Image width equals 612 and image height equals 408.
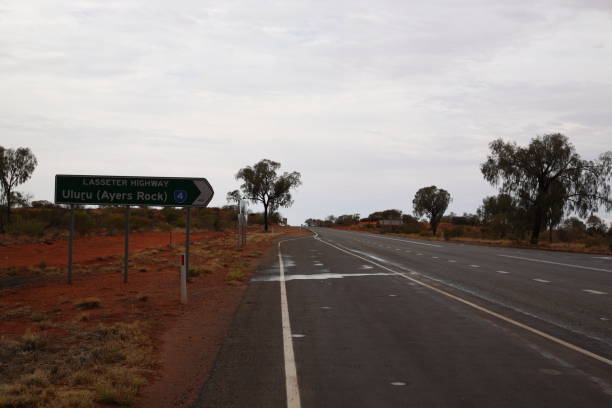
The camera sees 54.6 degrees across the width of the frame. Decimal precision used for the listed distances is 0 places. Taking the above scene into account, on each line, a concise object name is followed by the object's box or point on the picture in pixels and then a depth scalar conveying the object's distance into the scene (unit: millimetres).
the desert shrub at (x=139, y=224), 65312
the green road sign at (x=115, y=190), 16141
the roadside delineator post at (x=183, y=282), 12928
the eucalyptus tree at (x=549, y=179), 47688
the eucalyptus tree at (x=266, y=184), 80188
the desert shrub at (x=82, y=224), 49375
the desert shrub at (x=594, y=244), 47256
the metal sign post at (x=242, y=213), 35281
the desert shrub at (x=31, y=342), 8258
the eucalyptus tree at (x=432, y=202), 108875
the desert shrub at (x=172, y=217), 81750
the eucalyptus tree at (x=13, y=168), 48312
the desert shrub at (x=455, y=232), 78462
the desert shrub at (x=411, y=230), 96738
